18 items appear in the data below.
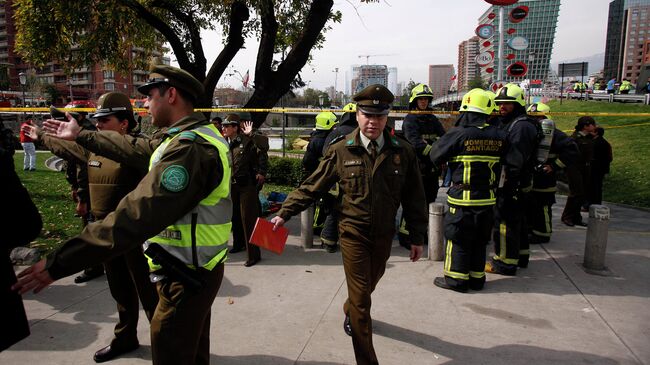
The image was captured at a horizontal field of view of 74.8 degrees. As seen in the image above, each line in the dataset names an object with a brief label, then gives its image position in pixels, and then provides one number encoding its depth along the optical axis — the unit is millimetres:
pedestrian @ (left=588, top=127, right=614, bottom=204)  8570
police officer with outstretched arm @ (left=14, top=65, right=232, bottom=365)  1849
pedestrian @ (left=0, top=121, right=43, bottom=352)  1752
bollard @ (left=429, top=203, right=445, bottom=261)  5793
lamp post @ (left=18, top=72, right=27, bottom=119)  28094
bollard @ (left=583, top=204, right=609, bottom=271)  5344
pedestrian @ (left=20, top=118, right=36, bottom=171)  13563
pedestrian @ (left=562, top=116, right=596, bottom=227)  7770
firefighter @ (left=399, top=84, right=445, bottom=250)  6383
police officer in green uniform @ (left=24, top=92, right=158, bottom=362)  3371
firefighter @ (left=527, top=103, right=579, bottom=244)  6609
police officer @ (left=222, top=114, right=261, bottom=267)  5910
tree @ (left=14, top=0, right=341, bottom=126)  8164
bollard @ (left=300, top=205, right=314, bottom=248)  6465
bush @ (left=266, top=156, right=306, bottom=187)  12711
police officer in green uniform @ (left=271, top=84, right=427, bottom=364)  3148
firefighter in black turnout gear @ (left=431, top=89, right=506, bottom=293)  4633
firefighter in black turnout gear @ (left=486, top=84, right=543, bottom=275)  5043
